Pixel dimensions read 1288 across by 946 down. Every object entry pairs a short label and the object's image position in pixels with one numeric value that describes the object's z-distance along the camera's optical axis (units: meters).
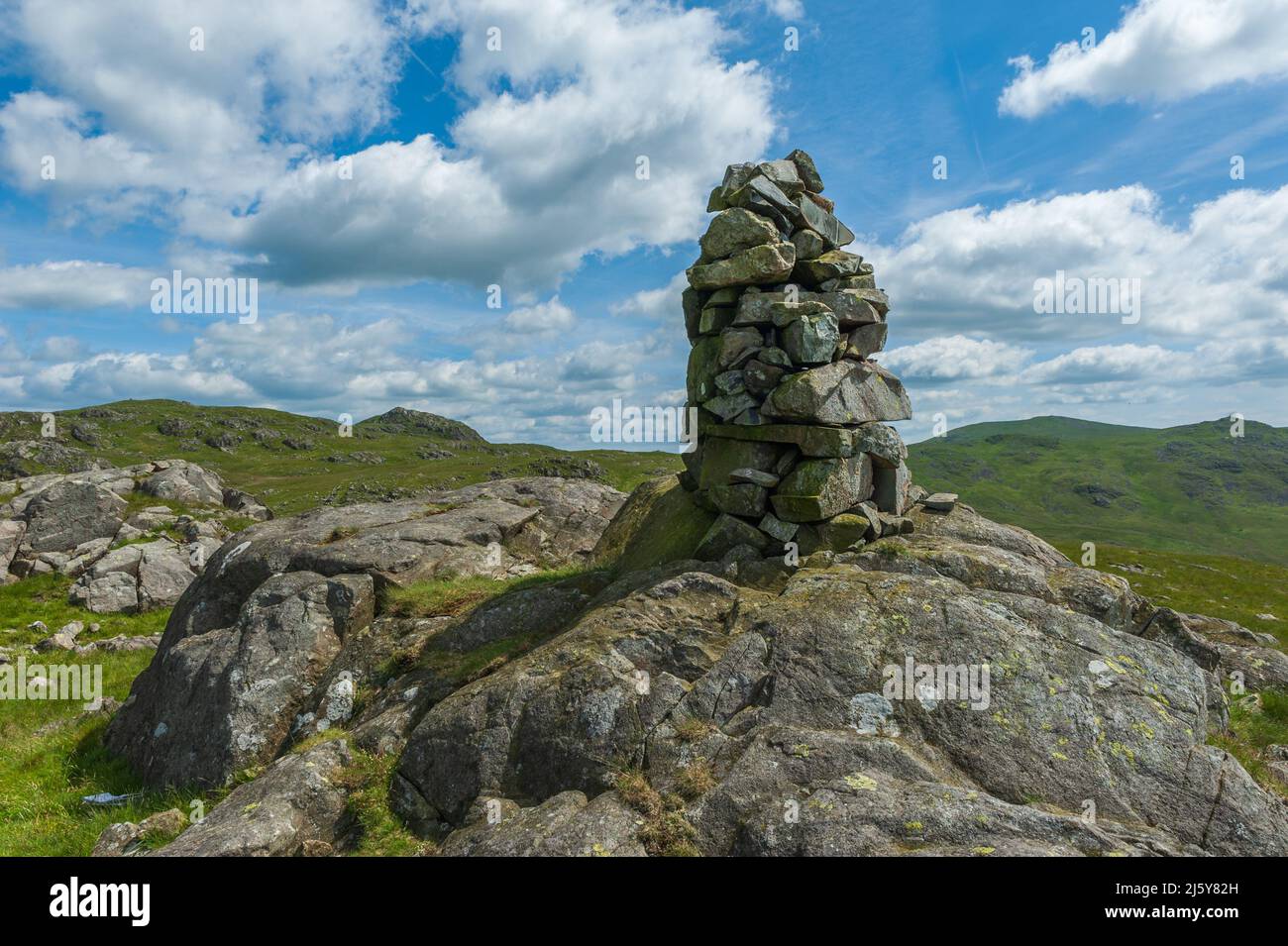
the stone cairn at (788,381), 20.55
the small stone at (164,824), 14.84
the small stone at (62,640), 36.81
